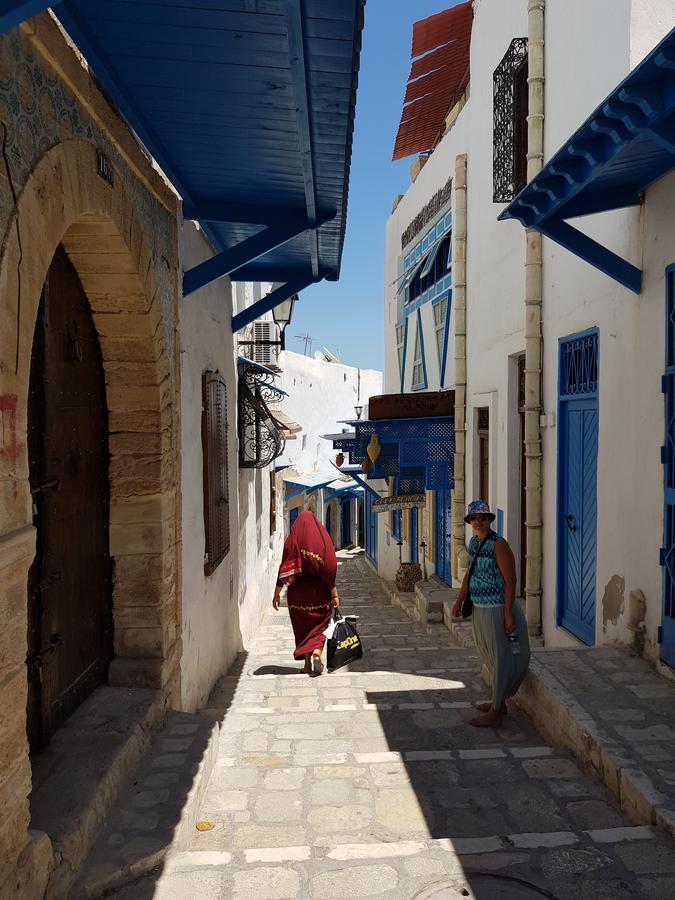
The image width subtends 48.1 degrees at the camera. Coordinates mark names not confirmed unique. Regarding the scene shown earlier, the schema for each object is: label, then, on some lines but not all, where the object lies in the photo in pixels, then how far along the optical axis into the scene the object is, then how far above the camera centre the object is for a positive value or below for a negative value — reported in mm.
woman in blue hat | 4414 -1021
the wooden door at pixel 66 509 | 3109 -317
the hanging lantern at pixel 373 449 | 9859 -117
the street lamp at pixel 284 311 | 8078 +1390
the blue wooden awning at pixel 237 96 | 2639 +1514
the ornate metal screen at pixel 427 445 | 9883 -65
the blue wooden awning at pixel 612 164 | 3357 +1529
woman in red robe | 6266 -1217
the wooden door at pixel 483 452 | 9219 -149
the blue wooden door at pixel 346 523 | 30234 -3338
